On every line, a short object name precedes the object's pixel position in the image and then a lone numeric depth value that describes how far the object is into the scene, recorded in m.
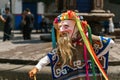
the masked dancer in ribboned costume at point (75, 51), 4.71
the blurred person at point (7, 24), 16.59
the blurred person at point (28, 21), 16.41
